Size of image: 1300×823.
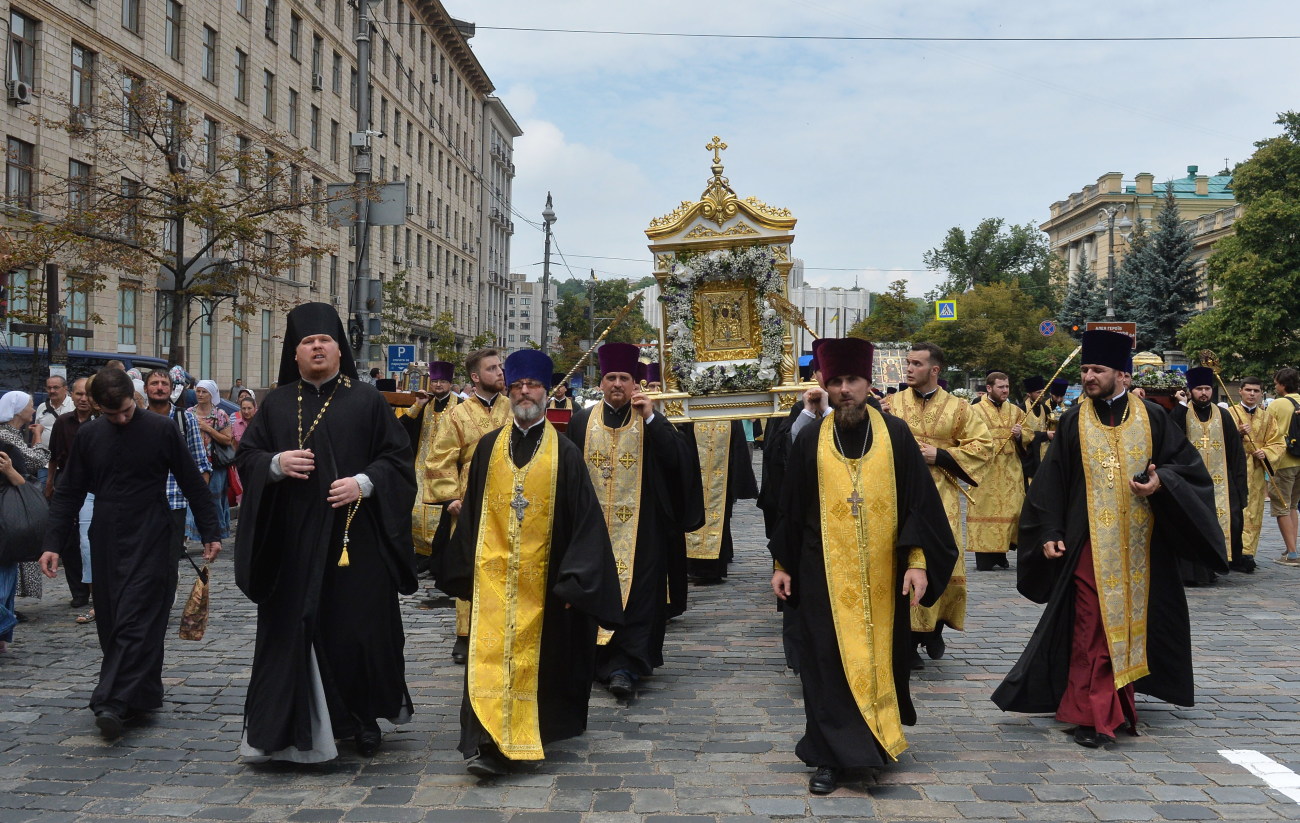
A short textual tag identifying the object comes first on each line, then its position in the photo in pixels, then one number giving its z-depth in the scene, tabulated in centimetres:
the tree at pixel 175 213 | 2023
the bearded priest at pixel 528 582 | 571
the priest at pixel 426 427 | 1050
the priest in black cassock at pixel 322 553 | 568
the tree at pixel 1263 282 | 4597
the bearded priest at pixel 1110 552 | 629
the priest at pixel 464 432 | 886
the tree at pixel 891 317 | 5109
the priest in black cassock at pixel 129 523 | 645
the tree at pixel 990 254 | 9844
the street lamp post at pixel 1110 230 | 3597
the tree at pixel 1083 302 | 5553
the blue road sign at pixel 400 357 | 2414
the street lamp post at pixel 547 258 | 4525
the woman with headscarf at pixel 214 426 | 1361
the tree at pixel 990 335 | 5525
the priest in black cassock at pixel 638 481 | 780
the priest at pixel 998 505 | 1265
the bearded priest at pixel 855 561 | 555
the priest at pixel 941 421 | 908
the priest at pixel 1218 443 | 1198
